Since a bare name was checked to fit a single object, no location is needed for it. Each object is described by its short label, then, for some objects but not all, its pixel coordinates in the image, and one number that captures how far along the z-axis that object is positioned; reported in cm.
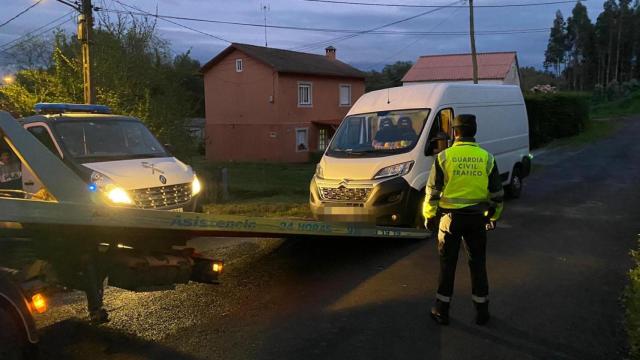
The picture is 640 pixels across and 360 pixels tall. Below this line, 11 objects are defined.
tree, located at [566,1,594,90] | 8394
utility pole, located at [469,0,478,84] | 2712
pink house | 3469
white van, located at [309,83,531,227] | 780
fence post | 1488
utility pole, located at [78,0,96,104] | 1391
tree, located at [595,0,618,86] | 7619
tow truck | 370
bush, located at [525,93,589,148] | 2720
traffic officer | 481
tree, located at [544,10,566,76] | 8975
